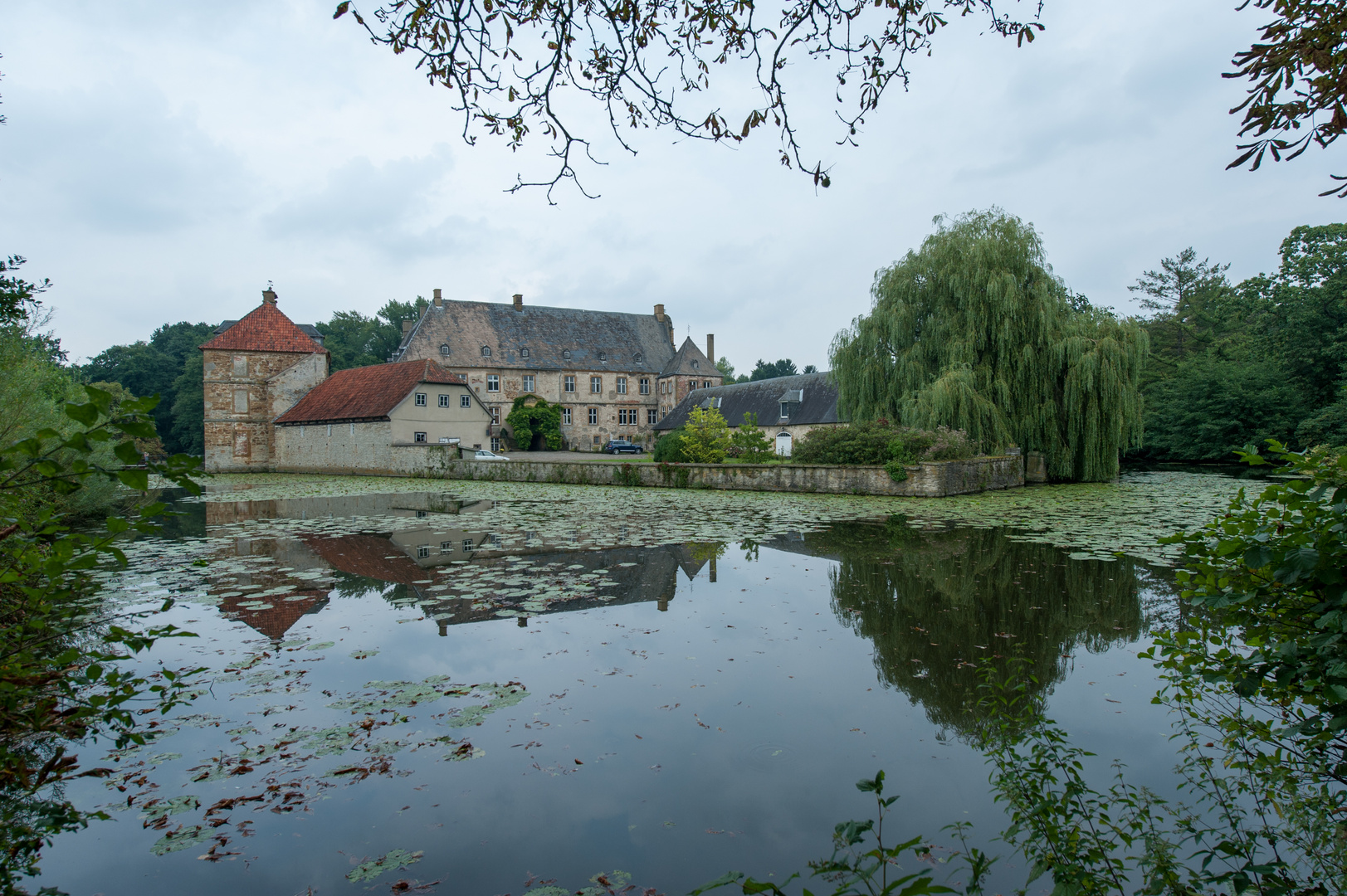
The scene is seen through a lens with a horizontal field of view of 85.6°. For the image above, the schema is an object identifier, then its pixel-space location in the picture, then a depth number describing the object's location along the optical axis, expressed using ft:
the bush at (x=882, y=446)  59.36
